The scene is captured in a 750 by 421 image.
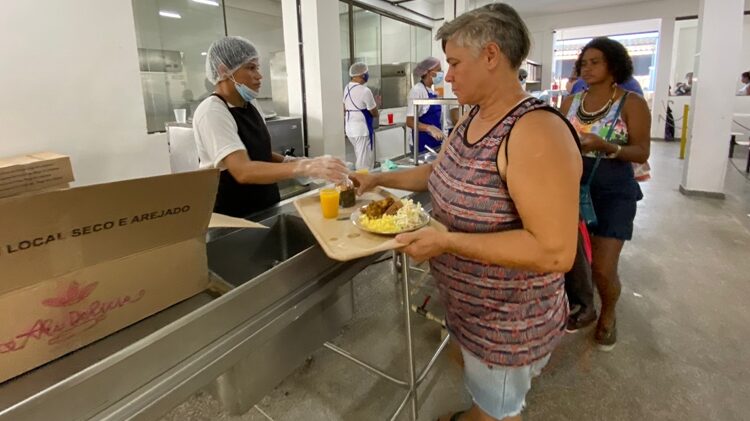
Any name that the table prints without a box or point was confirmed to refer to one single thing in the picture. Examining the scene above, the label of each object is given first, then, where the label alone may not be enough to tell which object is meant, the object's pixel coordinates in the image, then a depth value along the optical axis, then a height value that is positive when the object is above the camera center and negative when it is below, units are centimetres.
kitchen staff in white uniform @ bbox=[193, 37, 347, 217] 148 -4
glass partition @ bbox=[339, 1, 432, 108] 595 +122
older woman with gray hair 89 -22
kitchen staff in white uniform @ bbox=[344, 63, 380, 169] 448 +13
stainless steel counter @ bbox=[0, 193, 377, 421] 67 -43
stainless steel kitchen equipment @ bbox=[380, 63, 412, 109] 676 +70
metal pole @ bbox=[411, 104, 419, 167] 262 -7
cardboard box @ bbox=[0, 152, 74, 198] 198 -19
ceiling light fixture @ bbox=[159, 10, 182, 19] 407 +115
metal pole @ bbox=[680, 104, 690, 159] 717 -28
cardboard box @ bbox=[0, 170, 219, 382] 65 -22
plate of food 111 -26
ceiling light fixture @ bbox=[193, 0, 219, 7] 440 +135
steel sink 143 -44
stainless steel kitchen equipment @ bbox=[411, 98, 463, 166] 246 +12
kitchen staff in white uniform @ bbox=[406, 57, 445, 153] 379 +16
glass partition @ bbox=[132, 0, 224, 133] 383 +80
